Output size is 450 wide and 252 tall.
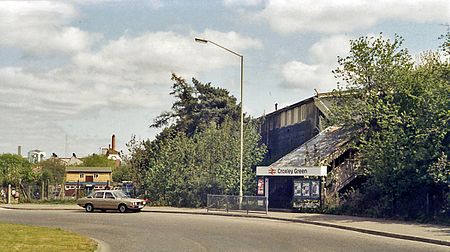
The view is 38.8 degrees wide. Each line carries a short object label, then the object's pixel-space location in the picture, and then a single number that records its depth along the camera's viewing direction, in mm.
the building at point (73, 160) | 145100
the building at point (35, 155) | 166375
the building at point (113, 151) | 152425
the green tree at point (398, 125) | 27703
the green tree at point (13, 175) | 52406
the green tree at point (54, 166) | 98581
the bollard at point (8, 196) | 50656
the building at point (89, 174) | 94375
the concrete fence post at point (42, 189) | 50909
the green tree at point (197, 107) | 63406
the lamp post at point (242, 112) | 35744
